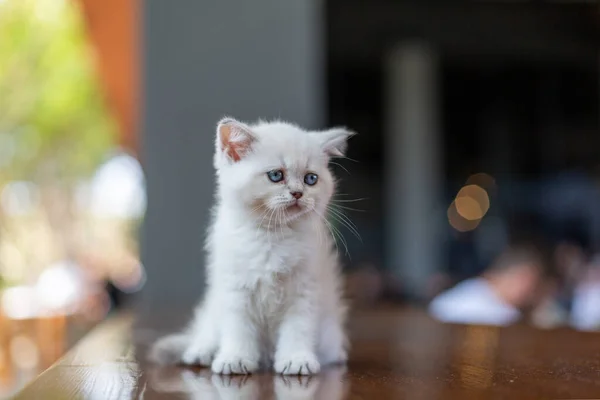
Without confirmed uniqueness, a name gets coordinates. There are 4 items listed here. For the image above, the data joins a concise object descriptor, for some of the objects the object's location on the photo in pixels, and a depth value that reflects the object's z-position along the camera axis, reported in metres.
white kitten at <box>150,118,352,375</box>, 0.90
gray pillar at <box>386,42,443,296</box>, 5.16
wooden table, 0.77
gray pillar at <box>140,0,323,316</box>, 2.08
